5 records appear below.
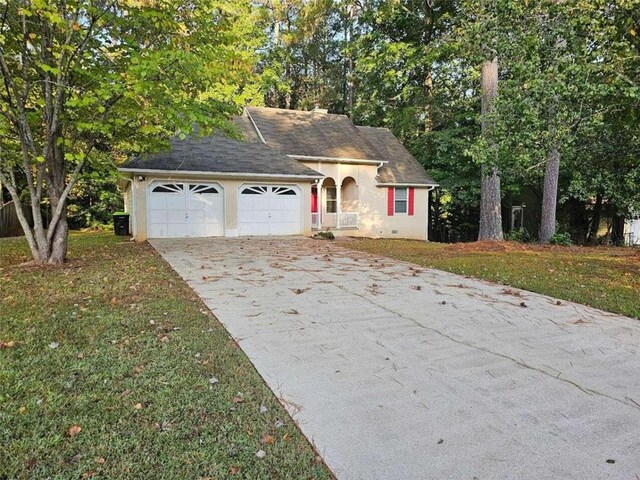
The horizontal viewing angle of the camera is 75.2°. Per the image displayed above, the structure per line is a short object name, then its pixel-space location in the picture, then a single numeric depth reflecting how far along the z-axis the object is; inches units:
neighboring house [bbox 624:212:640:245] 719.7
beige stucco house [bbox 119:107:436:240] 563.2
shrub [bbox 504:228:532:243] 653.3
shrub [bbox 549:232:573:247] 561.3
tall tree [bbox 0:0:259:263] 288.4
